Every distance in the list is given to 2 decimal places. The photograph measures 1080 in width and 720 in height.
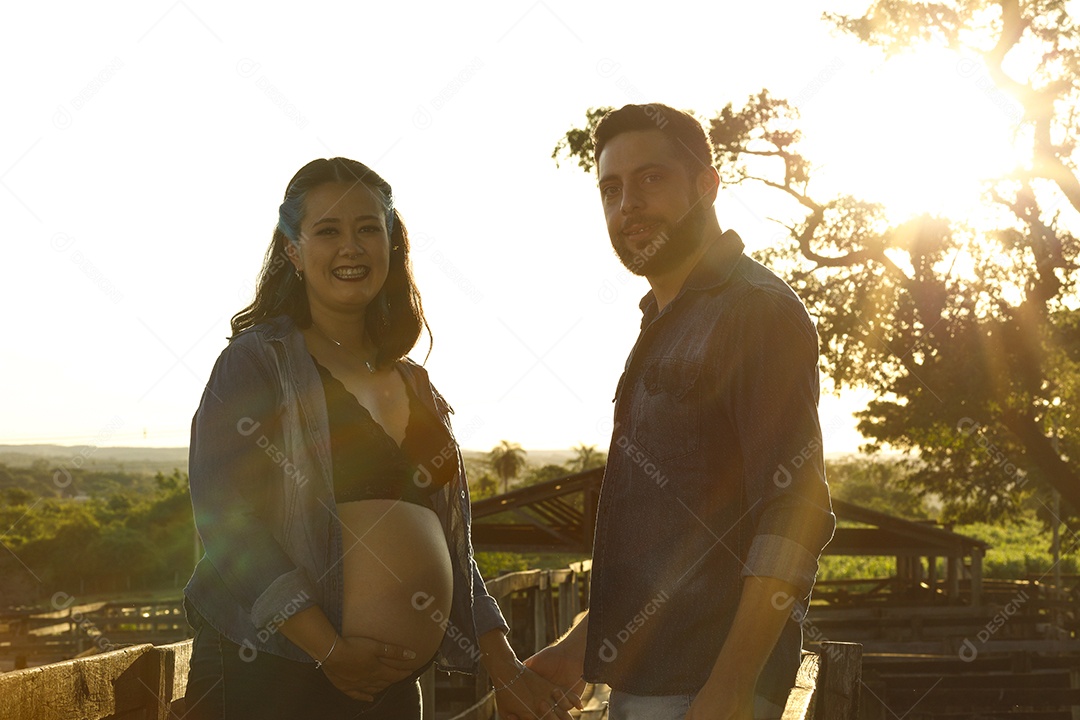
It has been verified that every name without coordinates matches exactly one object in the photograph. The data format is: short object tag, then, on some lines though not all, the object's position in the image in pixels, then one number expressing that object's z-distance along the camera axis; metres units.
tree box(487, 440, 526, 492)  138.12
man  2.39
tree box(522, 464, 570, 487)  96.01
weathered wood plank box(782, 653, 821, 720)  3.17
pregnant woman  2.73
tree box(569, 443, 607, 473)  127.89
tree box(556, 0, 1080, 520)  19.19
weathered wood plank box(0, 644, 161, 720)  2.60
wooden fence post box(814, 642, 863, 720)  4.65
